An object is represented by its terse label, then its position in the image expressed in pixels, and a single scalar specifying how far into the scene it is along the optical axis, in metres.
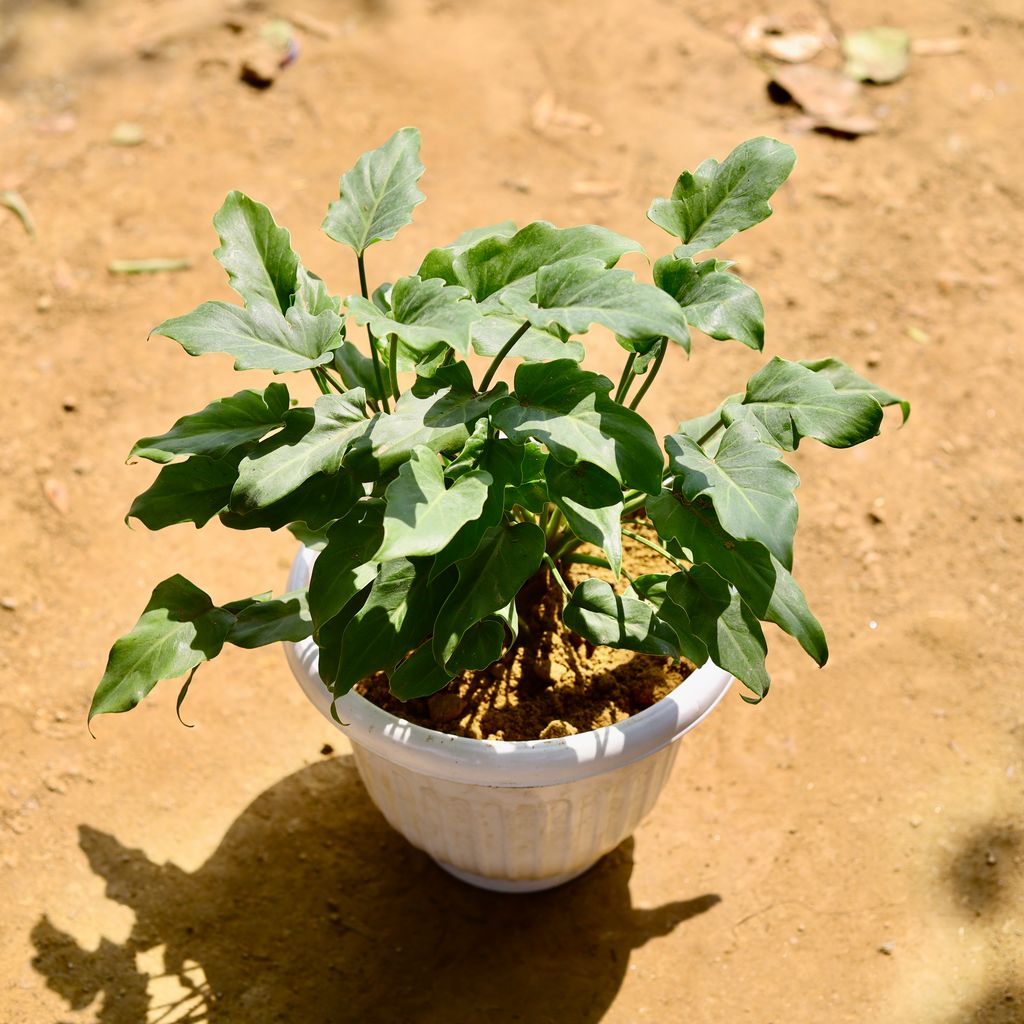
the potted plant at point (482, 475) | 1.38
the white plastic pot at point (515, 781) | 1.63
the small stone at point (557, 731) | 1.73
